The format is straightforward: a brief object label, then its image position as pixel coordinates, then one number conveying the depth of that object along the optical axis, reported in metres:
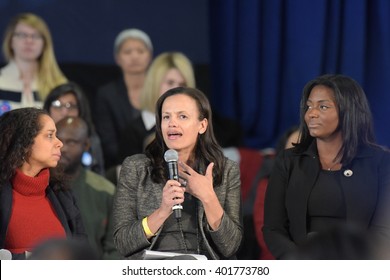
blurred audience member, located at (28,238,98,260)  5.27
